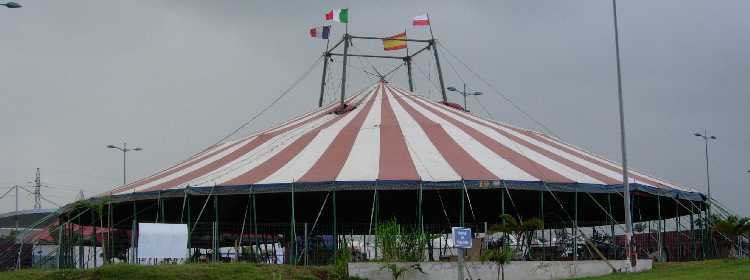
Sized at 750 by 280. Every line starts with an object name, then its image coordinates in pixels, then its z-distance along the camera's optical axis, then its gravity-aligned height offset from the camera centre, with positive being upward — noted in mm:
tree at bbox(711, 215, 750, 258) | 22422 -379
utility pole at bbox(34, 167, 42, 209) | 74750 +2777
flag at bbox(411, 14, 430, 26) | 32500 +6586
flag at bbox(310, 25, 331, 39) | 31391 +6122
